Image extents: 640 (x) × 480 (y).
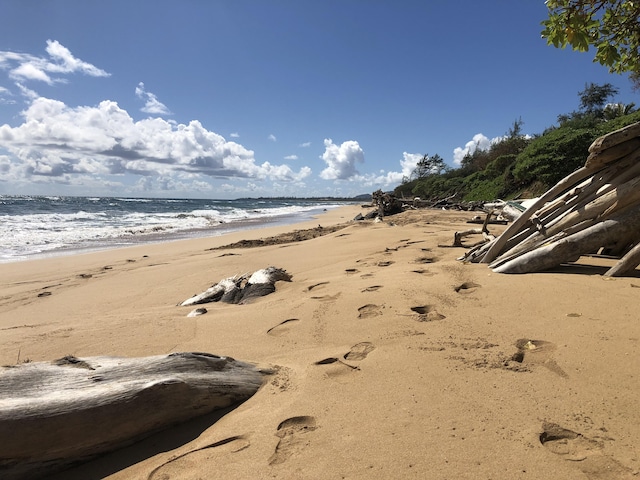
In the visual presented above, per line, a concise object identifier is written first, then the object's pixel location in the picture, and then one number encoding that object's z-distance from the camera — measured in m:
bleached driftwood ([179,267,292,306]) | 5.18
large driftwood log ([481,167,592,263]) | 4.58
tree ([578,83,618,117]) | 33.75
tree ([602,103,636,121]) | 28.19
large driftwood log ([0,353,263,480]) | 1.72
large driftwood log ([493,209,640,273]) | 3.96
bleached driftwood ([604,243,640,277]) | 3.74
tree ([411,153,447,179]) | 59.50
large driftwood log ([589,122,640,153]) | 4.02
